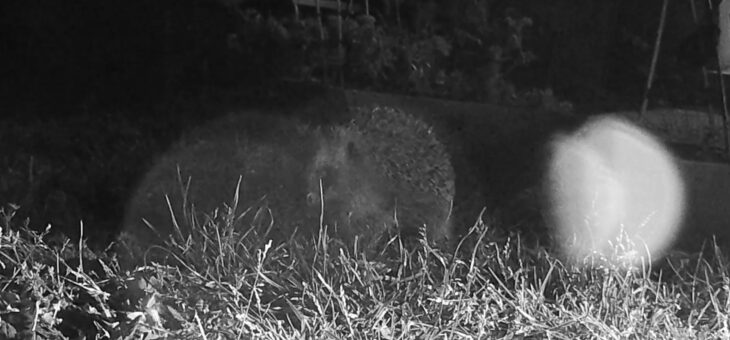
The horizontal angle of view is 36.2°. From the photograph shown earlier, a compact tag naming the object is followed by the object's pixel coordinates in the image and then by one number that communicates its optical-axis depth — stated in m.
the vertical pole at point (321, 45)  5.91
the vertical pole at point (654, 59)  6.39
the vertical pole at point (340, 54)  5.93
